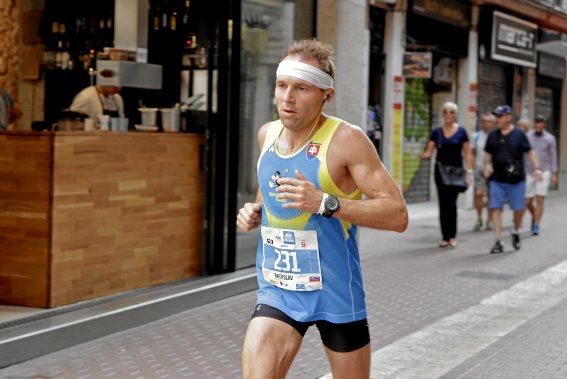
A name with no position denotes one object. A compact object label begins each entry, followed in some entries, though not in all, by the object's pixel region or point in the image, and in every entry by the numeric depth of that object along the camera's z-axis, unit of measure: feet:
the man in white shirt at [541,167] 48.47
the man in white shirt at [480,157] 49.44
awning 83.05
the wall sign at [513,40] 72.59
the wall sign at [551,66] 85.40
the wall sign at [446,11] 60.54
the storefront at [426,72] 60.49
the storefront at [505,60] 71.56
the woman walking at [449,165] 41.88
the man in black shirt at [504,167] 40.16
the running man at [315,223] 12.32
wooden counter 23.75
